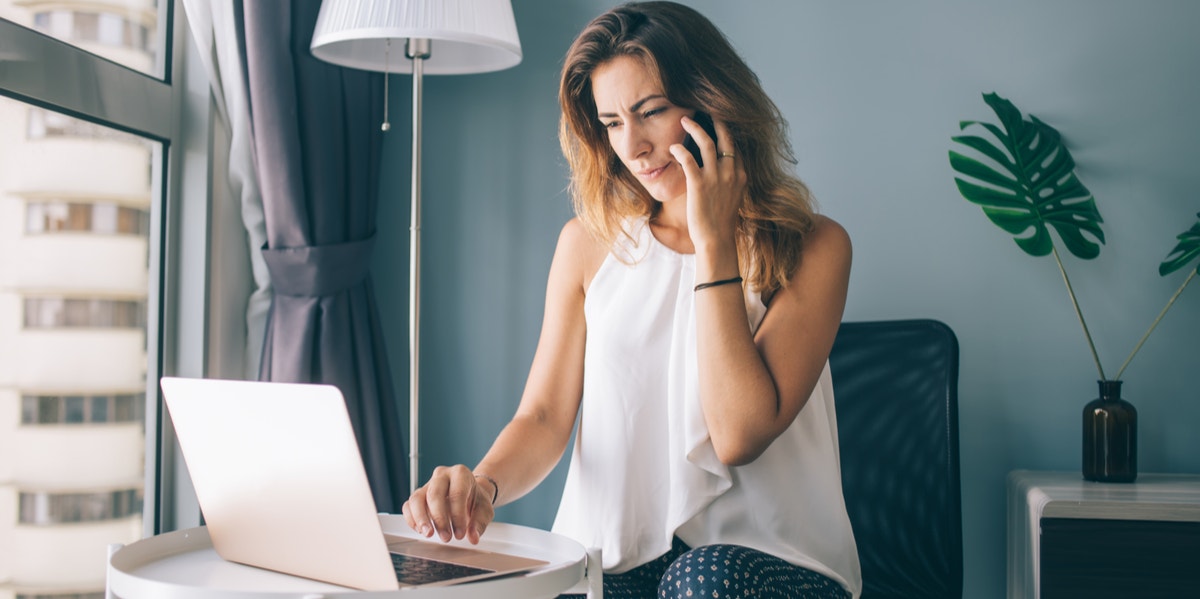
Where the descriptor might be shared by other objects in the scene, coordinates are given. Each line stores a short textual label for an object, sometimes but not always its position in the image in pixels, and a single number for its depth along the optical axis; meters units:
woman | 1.22
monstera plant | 1.87
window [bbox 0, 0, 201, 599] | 1.46
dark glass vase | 1.79
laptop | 0.77
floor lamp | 1.70
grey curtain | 1.78
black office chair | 1.64
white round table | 0.79
